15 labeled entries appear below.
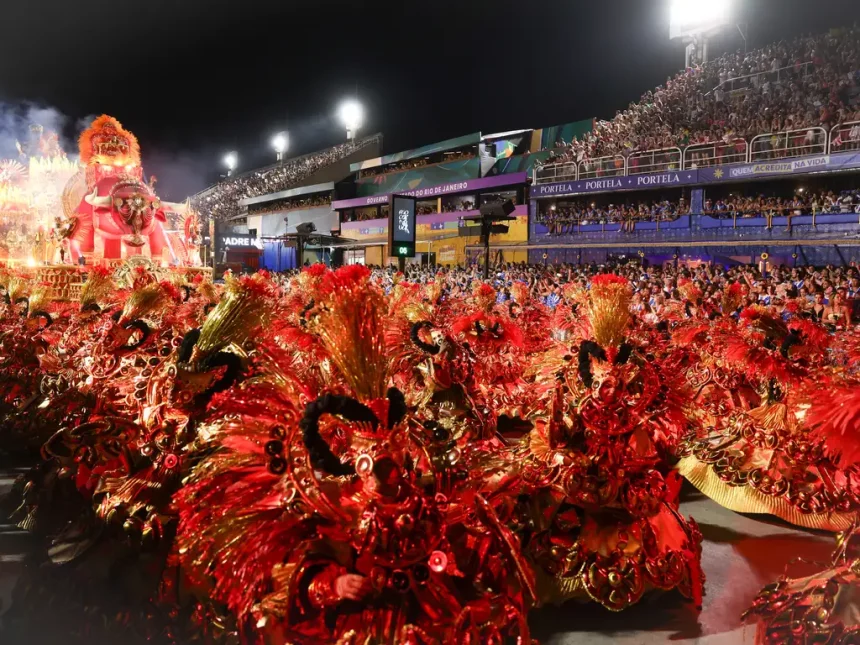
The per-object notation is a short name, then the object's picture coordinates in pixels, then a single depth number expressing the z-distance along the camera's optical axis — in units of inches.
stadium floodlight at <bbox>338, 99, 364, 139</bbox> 1477.6
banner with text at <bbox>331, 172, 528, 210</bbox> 781.9
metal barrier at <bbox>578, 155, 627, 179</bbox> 624.4
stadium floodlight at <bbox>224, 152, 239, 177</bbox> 2025.1
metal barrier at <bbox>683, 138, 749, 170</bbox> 524.1
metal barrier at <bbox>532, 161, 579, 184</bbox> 679.1
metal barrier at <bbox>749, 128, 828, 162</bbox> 478.0
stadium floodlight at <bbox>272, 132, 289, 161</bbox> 1807.3
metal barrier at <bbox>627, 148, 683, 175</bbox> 578.6
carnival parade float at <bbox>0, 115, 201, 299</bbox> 499.5
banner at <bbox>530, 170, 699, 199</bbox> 558.2
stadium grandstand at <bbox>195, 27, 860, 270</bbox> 480.1
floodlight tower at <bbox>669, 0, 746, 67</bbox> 764.0
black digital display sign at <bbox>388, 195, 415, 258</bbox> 527.8
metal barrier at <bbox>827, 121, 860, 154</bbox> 455.2
